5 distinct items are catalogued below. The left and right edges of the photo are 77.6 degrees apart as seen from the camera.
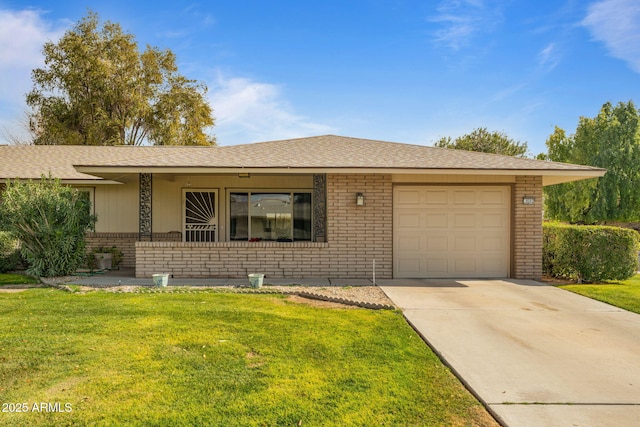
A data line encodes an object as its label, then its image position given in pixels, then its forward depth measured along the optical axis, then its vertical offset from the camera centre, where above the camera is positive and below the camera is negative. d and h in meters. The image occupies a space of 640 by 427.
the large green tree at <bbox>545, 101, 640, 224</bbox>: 30.75 +3.55
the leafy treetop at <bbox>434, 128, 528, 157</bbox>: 41.75 +7.73
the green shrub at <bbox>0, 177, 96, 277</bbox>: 9.51 -0.26
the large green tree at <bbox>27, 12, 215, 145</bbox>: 26.84 +8.41
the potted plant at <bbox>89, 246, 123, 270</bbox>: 11.72 -1.31
